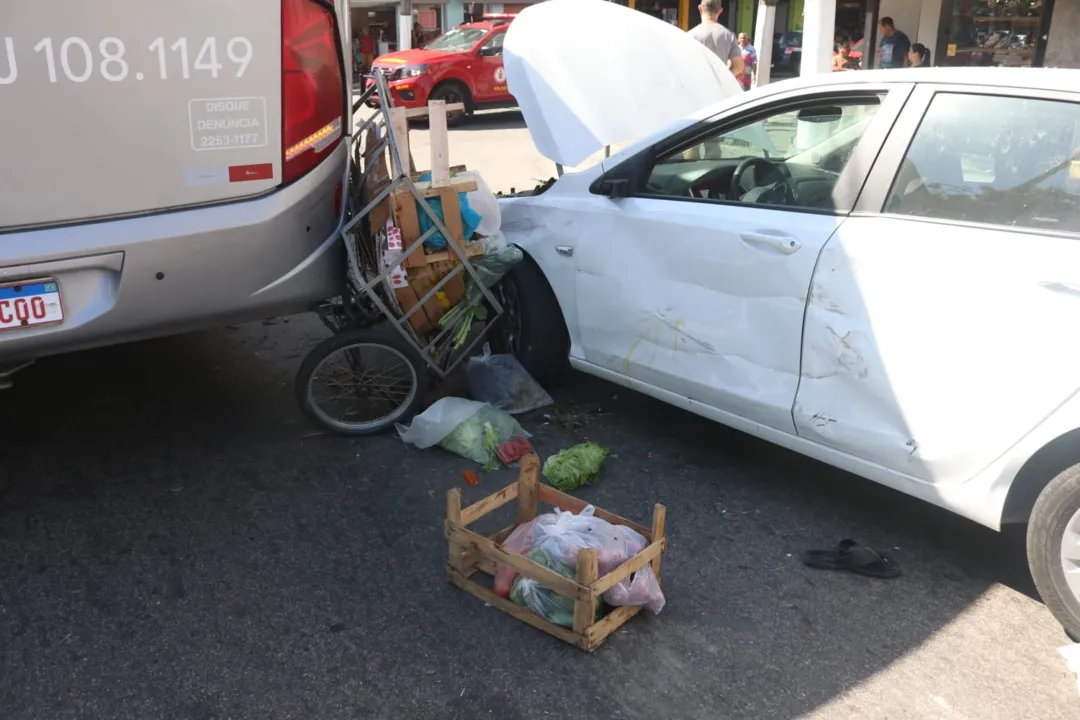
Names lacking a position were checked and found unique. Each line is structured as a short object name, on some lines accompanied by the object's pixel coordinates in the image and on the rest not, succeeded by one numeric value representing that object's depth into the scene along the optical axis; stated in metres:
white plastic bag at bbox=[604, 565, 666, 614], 2.91
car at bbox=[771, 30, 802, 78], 22.77
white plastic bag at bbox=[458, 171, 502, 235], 4.52
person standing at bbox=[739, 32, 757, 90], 16.14
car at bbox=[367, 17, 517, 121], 16.89
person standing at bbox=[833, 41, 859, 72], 13.87
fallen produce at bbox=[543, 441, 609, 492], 3.79
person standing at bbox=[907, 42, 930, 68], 12.74
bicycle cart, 4.14
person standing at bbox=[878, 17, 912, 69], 14.19
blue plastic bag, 4.22
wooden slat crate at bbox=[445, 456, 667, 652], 2.79
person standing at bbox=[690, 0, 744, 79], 9.99
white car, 2.84
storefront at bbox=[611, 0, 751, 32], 25.05
